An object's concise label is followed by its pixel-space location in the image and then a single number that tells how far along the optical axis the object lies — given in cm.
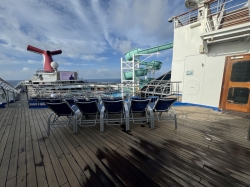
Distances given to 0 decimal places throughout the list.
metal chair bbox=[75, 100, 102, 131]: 271
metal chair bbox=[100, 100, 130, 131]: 277
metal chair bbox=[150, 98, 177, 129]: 293
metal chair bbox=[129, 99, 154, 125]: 286
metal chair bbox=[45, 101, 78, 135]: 263
